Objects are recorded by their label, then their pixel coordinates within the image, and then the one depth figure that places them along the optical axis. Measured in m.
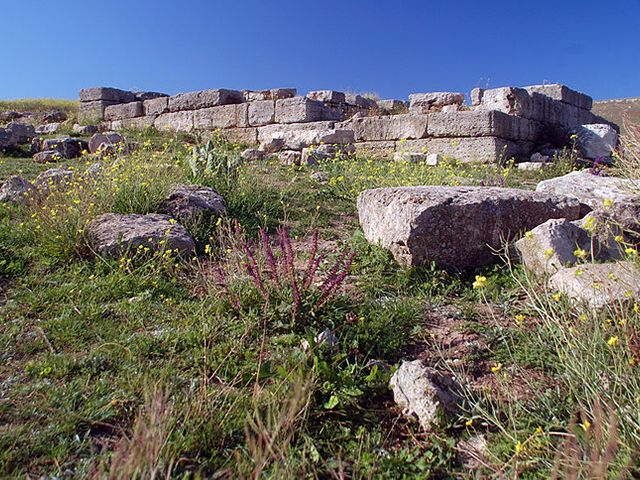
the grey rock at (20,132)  11.66
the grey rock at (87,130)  14.66
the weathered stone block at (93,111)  17.33
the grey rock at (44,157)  9.70
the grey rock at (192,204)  5.23
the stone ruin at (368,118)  11.06
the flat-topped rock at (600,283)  2.69
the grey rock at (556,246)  3.55
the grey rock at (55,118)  18.39
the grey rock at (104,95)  17.59
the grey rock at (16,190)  5.70
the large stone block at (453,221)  3.96
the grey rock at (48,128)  15.51
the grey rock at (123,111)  16.86
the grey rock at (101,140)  10.08
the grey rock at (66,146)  10.34
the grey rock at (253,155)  9.97
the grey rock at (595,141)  11.80
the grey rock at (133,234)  4.23
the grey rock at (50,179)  5.70
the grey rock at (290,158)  9.95
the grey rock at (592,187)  4.90
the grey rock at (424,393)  2.28
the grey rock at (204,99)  15.34
